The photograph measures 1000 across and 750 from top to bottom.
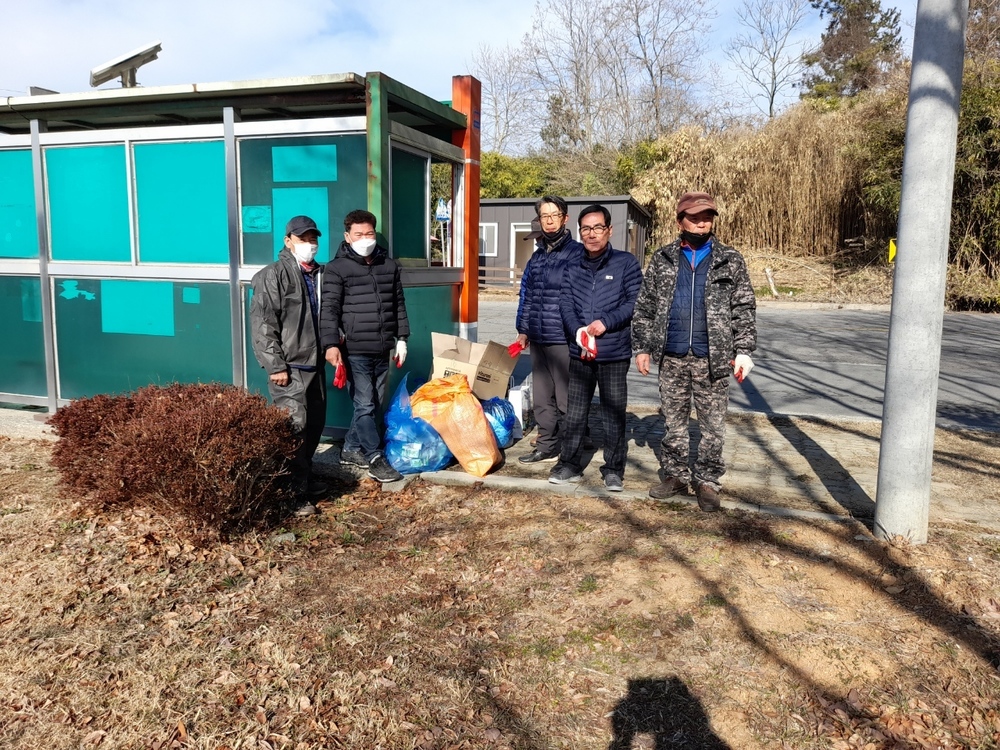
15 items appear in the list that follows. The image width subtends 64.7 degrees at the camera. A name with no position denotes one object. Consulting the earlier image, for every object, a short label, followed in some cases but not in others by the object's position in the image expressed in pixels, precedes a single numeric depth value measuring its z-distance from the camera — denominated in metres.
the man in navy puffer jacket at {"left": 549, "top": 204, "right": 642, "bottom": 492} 5.18
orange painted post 6.98
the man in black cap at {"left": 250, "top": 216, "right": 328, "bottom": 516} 4.86
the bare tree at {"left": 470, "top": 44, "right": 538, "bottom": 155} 42.38
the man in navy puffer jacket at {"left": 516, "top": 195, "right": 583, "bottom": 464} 5.89
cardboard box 6.21
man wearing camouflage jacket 4.68
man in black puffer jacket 5.25
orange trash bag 5.55
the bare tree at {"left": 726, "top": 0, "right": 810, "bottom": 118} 40.34
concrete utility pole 4.01
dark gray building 26.92
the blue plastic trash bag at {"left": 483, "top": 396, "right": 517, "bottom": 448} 6.15
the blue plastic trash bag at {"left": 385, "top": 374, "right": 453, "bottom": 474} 5.54
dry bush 4.11
